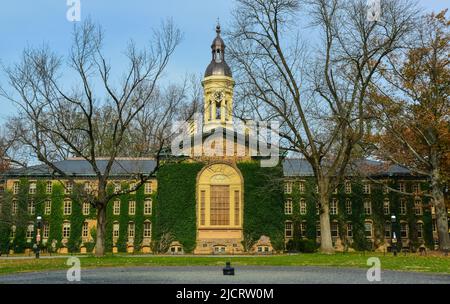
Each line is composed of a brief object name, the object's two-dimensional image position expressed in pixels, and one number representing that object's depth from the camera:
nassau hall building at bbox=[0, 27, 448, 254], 43.66
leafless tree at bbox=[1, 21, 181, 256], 30.02
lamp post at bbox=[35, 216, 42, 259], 38.70
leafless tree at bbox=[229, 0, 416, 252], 30.02
